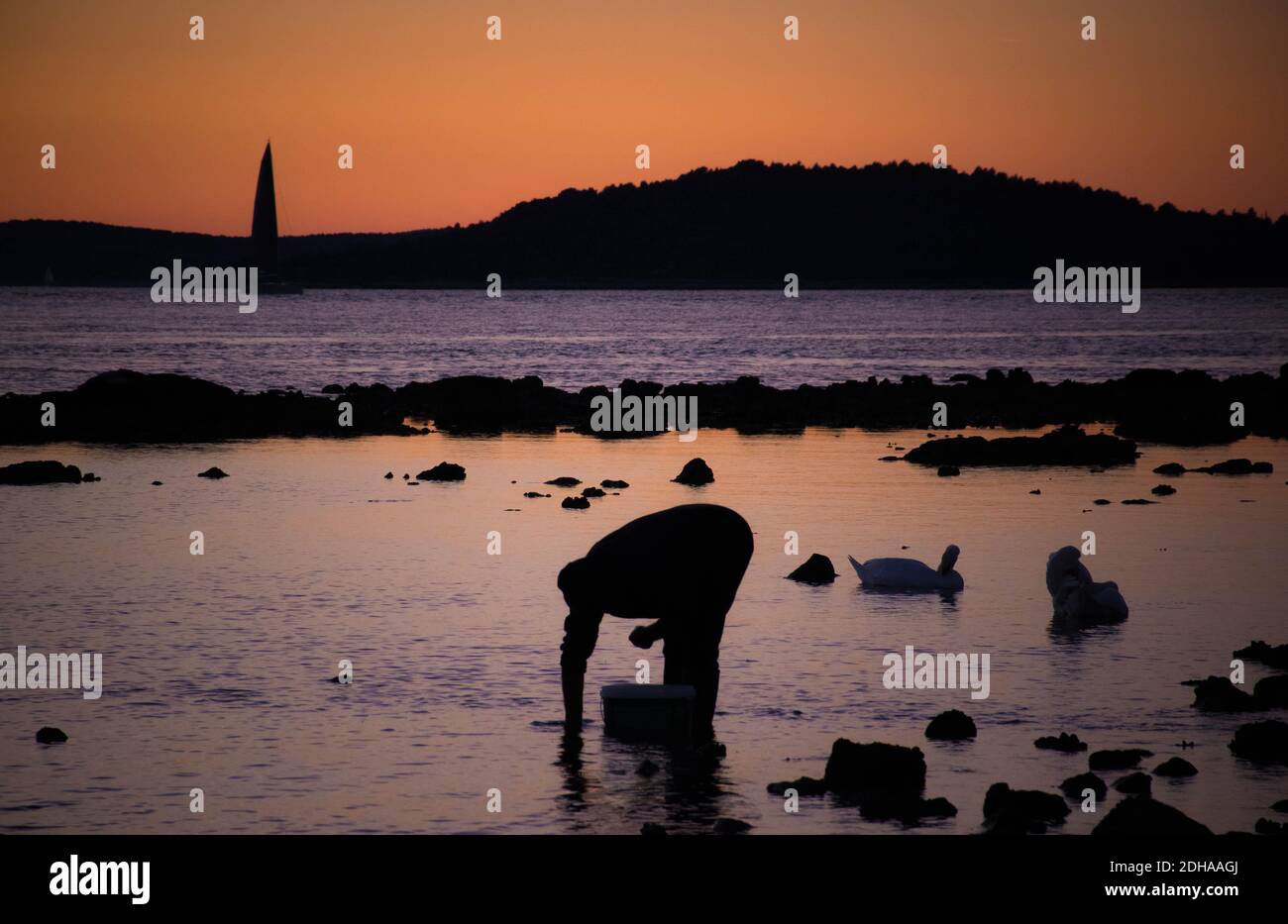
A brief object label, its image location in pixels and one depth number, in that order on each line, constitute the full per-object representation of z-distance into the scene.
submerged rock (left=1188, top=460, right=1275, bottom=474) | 33.00
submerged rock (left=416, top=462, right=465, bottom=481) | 32.09
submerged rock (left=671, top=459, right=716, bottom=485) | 30.91
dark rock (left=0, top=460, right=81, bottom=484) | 31.03
